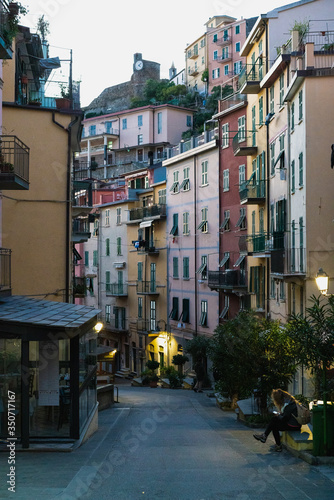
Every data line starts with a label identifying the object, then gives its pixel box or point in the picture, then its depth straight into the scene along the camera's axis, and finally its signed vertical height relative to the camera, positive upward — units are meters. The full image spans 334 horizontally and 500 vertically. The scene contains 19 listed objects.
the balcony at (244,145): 37.75 +6.69
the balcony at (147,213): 54.91 +4.24
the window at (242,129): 39.12 +7.89
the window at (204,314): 46.34 -3.29
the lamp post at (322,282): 14.91 -0.38
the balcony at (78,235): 35.72 +1.53
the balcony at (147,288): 55.62 -1.90
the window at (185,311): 49.44 -3.33
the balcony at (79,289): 32.94 -1.15
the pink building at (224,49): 100.25 +31.76
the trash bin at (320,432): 12.30 -2.96
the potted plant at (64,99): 28.39 +6.73
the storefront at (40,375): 13.98 -2.27
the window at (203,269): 46.91 -0.31
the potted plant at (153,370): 45.09 -7.22
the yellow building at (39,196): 27.08 +2.74
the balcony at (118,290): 61.47 -2.24
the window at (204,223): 47.25 +2.80
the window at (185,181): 50.53 +6.06
